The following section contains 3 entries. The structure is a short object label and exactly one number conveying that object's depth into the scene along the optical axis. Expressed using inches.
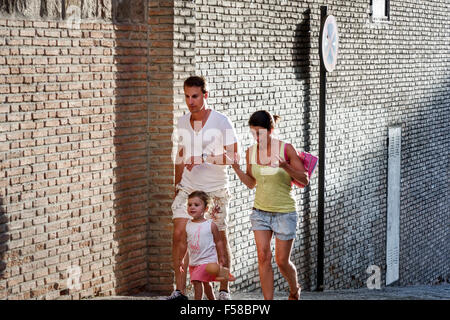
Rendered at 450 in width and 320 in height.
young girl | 575.9
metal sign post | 880.8
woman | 605.3
